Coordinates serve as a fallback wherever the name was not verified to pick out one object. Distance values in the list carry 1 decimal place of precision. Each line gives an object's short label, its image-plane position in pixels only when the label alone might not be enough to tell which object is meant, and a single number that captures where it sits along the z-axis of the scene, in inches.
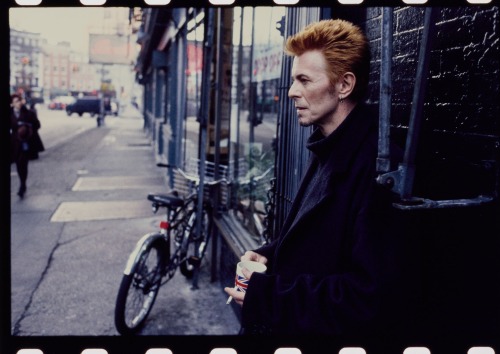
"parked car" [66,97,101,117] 2079.2
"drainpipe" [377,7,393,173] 51.8
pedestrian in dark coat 398.0
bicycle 165.1
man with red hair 56.3
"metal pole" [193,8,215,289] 199.3
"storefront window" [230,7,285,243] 190.2
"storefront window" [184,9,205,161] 360.8
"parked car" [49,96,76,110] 2937.5
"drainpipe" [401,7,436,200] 49.4
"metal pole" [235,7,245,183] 227.3
